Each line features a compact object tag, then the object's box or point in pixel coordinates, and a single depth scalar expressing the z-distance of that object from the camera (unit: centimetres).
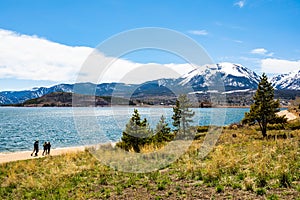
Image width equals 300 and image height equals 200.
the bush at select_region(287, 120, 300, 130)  4634
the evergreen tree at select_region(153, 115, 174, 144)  3169
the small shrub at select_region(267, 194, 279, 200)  884
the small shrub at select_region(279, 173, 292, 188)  999
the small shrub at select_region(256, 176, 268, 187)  1022
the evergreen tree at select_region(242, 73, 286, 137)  3288
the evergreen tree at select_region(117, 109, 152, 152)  2847
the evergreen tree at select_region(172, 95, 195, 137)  4831
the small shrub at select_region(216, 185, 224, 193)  1022
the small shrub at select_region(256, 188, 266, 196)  940
